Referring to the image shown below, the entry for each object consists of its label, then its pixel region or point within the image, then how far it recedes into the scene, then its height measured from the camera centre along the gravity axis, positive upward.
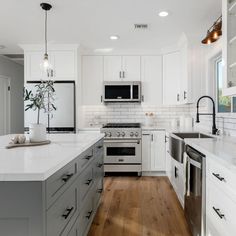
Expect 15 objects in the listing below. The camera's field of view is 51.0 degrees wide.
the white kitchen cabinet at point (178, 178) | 2.87 -0.80
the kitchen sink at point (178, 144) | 2.86 -0.36
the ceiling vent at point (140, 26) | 3.46 +1.25
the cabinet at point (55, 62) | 4.45 +0.95
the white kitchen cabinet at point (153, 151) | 4.48 -0.66
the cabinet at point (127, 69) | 4.77 +0.88
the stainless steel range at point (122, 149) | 4.48 -0.62
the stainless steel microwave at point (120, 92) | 4.68 +0.43
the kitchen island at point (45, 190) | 1.10 -0.38
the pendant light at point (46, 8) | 2.81 +1.24
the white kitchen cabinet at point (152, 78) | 4.75 +0.70
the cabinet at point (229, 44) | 2.11 +0.61
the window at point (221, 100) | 2.93 +0.19
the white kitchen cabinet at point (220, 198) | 1.37 -0.52
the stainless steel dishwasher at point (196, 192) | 1.93 -0.66
